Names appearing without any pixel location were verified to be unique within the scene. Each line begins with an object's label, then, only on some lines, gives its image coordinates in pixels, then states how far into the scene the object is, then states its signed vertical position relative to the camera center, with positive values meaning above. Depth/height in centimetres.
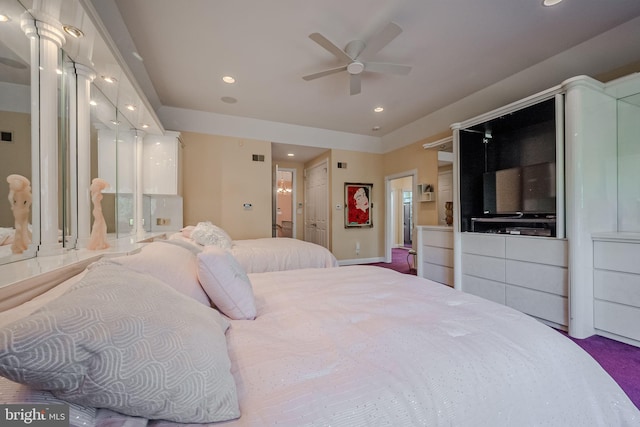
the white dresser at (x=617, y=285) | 192 -59
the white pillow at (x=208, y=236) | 261 -24
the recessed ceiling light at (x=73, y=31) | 144 +112
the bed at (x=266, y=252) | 271 -47
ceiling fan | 225 +161
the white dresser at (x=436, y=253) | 339 -58
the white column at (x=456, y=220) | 310 -8
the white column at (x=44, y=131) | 130 +47
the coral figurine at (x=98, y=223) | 156 -5
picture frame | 540 +21
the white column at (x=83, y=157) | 172 +43
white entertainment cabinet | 200 -18
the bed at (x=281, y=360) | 44 -45
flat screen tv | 247 +26
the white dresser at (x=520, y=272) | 223 -62
